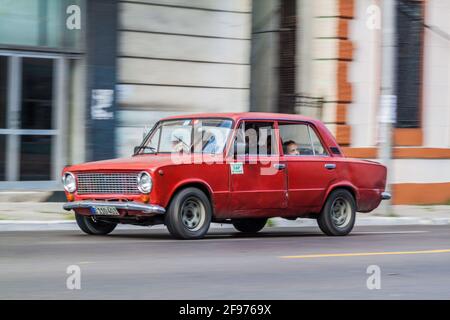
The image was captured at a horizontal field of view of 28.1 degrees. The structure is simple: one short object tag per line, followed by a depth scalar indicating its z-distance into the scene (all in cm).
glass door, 1669
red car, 1119
